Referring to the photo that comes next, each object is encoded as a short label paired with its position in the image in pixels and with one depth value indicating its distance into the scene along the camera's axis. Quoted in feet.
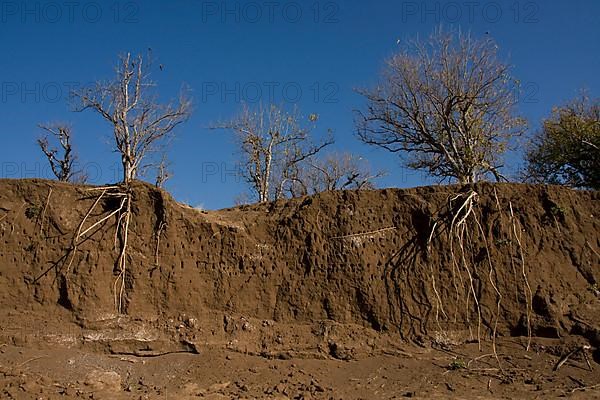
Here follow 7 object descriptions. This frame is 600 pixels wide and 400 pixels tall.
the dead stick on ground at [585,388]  22.17
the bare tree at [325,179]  89.41
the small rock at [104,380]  21.70
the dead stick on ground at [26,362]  21.81
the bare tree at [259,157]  85.40
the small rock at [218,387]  22.07
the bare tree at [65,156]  74.72
